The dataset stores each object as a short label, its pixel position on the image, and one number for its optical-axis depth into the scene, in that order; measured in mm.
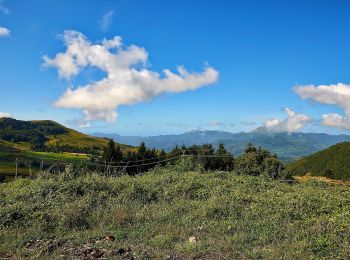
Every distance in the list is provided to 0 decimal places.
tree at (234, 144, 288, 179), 39134
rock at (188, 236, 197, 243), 11278
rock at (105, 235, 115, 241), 11655
